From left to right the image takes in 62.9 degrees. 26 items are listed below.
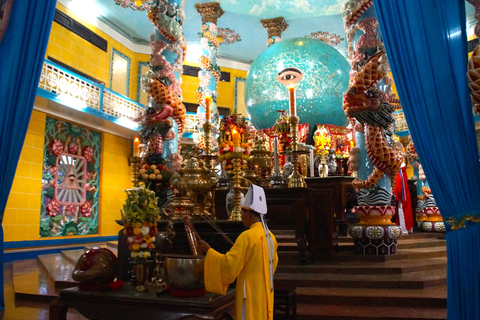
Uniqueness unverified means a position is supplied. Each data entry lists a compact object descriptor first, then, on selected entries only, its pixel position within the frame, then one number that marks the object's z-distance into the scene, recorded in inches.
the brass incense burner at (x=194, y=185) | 150.3
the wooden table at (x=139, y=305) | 79.4
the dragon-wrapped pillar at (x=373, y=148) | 172.7
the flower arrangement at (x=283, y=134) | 203.5
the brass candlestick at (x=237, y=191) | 145.5
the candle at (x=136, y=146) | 158.3
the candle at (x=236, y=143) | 163.8
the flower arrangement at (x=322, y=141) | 286.4
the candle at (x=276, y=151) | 191.2
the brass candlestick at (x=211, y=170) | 161.8
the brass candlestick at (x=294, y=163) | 169.2
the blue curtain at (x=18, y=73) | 134.2
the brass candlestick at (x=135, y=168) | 178.0
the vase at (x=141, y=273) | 95.4
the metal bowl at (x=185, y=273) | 83.8
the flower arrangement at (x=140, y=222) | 94.5
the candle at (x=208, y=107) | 182.7
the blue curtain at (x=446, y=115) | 95.4
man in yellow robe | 84.1
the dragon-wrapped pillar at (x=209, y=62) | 409.7
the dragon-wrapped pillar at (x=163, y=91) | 224.5
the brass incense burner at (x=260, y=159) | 174.6
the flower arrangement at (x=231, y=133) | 198.1
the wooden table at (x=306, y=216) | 160.7
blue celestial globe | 328.8
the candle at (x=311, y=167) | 240.9
